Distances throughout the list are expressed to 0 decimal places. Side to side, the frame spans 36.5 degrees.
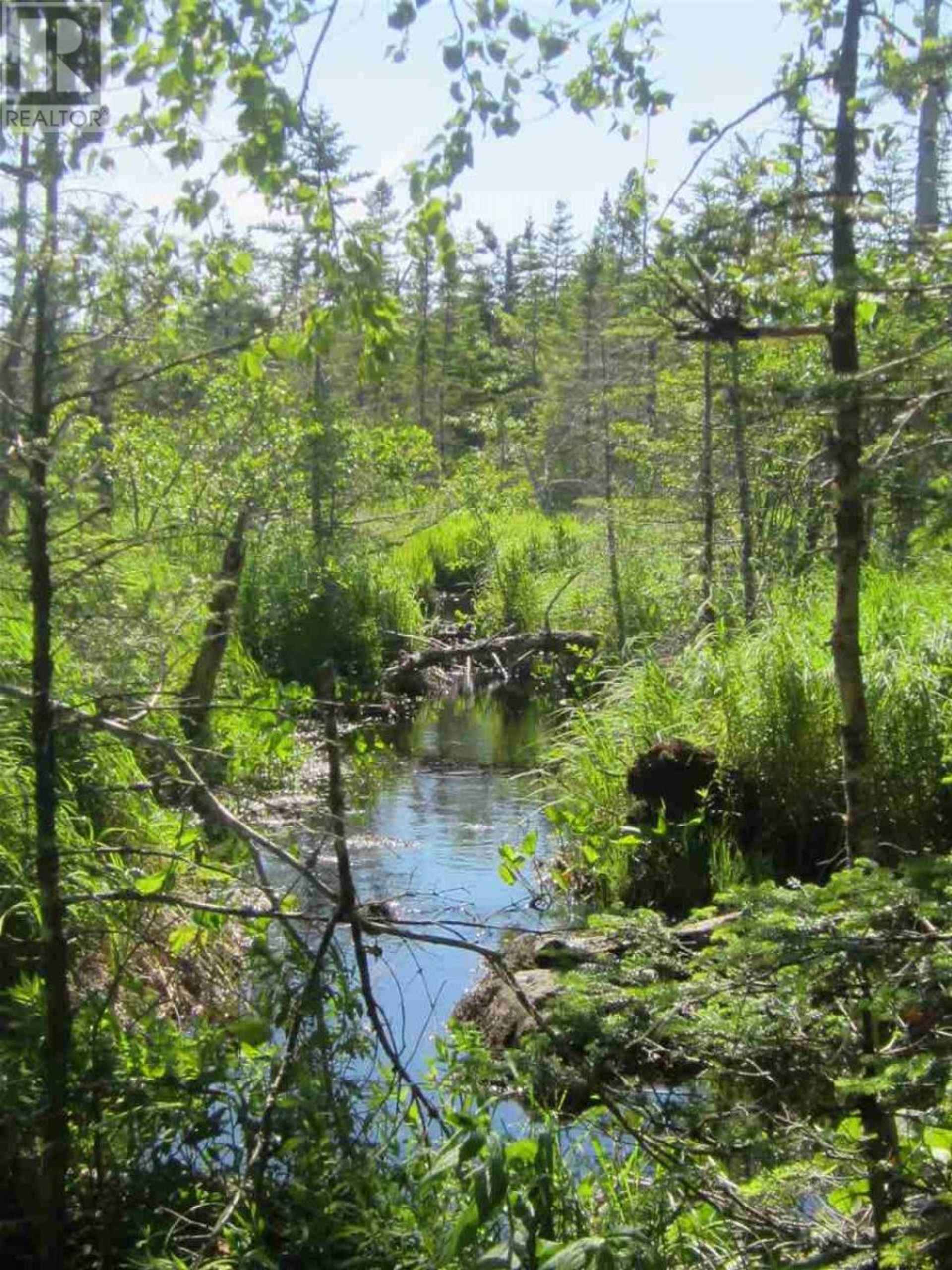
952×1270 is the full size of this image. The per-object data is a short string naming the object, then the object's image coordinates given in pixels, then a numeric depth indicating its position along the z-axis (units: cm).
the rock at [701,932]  519
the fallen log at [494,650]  1494
